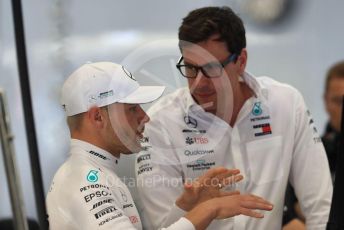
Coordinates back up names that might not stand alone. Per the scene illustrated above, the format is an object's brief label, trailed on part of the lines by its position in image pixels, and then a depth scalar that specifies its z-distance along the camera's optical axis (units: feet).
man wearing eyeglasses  19.89
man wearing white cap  18.86
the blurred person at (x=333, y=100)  20.82
